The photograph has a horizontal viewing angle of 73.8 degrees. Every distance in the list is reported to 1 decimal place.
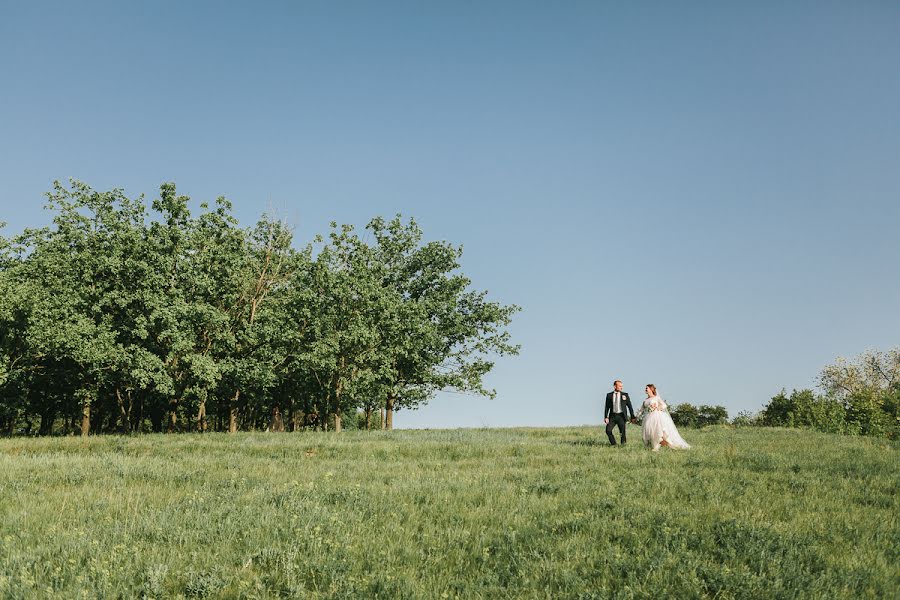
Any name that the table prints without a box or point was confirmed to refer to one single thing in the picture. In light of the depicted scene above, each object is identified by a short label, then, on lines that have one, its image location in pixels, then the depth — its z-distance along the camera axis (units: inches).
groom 815.7
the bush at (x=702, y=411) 3295.3
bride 773.3
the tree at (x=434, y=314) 1685.5
